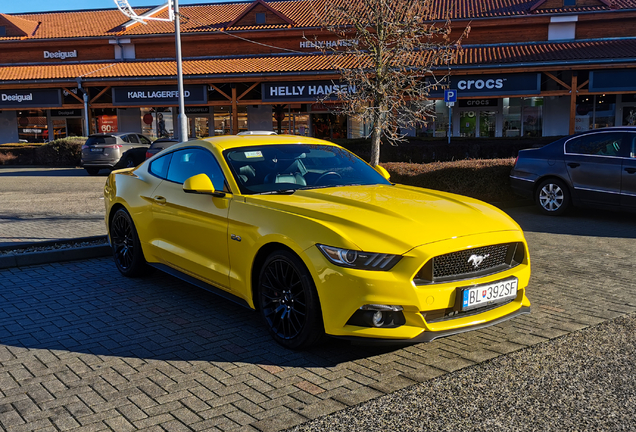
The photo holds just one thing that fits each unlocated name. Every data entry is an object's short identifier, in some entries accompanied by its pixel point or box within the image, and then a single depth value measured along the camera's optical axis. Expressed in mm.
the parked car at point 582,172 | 9734
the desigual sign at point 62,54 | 37319
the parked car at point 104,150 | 22156
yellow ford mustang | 3896
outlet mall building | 25562
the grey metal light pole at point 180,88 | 16703
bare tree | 11141
